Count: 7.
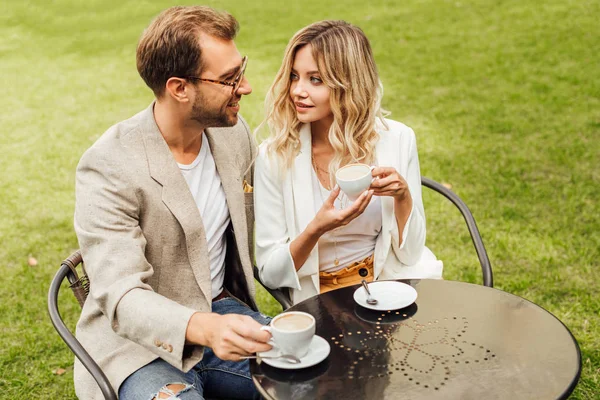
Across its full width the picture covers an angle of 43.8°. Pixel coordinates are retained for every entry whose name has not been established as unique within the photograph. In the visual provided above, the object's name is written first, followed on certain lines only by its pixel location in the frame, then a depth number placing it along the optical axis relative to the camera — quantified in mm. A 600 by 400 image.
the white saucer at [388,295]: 2578
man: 2430
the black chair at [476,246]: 3139
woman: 3174
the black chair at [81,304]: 2455
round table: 2139
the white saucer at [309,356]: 2203
